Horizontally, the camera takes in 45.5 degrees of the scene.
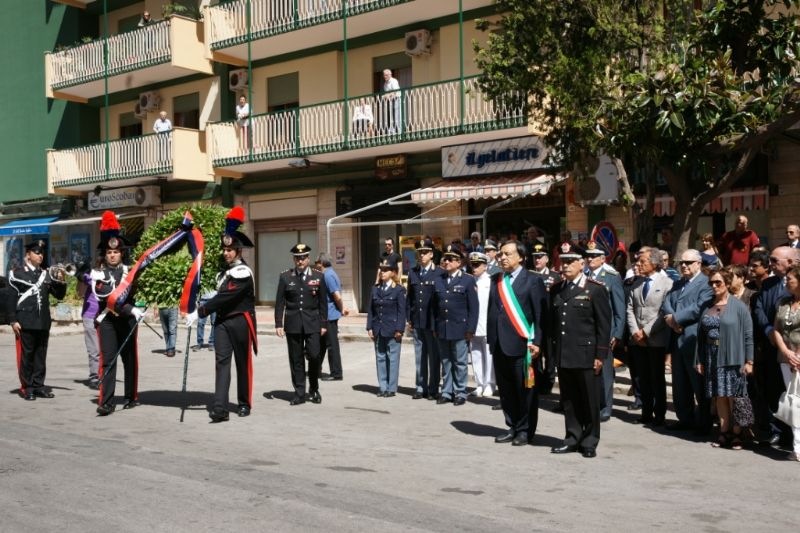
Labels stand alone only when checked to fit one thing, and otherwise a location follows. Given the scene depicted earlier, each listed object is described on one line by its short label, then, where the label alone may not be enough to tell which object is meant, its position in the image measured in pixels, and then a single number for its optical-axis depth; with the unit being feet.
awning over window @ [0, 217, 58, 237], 101.60
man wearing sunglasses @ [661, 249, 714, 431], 30.14
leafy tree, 36.76
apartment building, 69.26
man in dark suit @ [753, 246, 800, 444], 28.07
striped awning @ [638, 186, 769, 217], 58.03
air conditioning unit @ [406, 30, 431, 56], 74.38
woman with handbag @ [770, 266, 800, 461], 26.45
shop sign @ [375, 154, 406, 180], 75.00
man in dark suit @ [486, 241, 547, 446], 28.50
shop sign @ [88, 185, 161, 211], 93.15
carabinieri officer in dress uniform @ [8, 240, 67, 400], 37.40
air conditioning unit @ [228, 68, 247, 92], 87.15
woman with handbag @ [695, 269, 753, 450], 27.91
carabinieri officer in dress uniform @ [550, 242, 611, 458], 26.89
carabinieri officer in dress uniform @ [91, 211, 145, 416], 33.65
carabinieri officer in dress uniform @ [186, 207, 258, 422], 32.35
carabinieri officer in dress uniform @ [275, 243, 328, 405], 36.63
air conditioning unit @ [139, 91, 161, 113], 93.97
